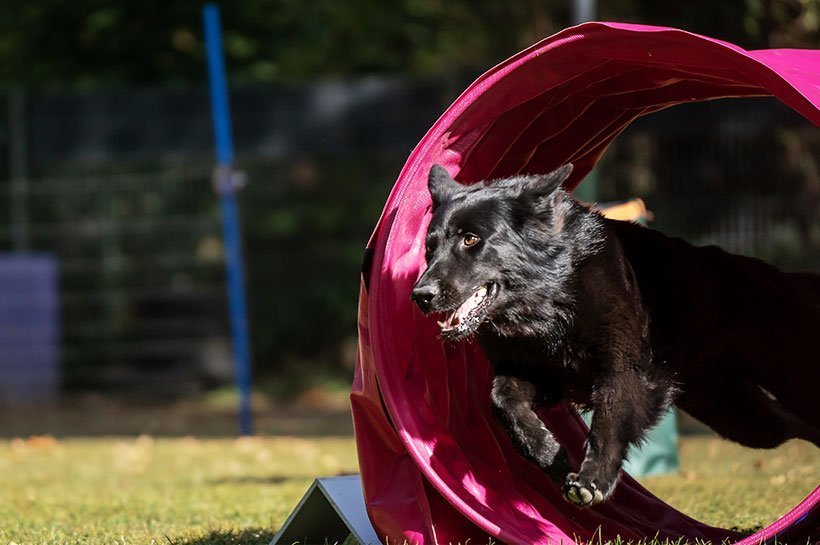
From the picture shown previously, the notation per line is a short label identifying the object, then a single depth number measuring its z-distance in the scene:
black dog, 9.19
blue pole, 22.20
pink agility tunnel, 9.11
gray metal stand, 9.80
